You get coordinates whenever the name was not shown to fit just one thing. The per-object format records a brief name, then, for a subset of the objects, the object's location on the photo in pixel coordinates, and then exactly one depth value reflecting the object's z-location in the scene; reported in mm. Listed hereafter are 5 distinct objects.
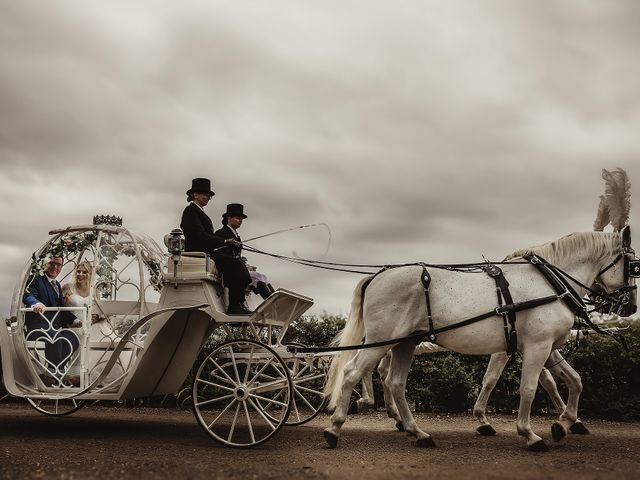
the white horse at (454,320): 6668
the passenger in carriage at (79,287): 8219
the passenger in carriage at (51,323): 7480
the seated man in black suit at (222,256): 7152
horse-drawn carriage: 6816
